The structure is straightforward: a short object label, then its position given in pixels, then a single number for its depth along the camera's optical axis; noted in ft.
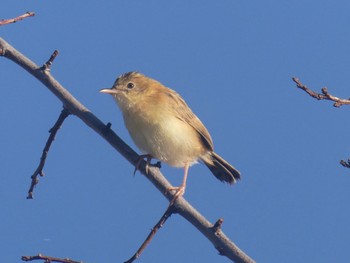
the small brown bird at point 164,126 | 33.83
